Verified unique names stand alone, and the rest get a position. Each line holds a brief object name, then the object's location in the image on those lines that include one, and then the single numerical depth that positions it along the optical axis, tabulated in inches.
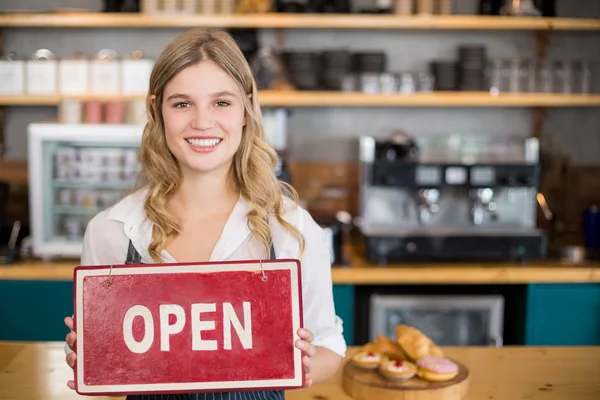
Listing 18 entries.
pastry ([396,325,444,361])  72.0
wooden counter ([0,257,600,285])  130.5
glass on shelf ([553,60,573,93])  154.0
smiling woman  56.6
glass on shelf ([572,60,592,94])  154.3
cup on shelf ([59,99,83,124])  141.9
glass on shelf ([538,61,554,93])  153.6
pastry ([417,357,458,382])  68.2
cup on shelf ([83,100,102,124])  141.9
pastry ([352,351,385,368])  72.9
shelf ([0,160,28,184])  163.8
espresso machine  134.0
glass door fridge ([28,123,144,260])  135.6
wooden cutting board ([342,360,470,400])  66.6
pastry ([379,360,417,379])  68.9
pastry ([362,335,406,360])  74.5
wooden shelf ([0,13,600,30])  148.1
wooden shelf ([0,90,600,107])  150.7
